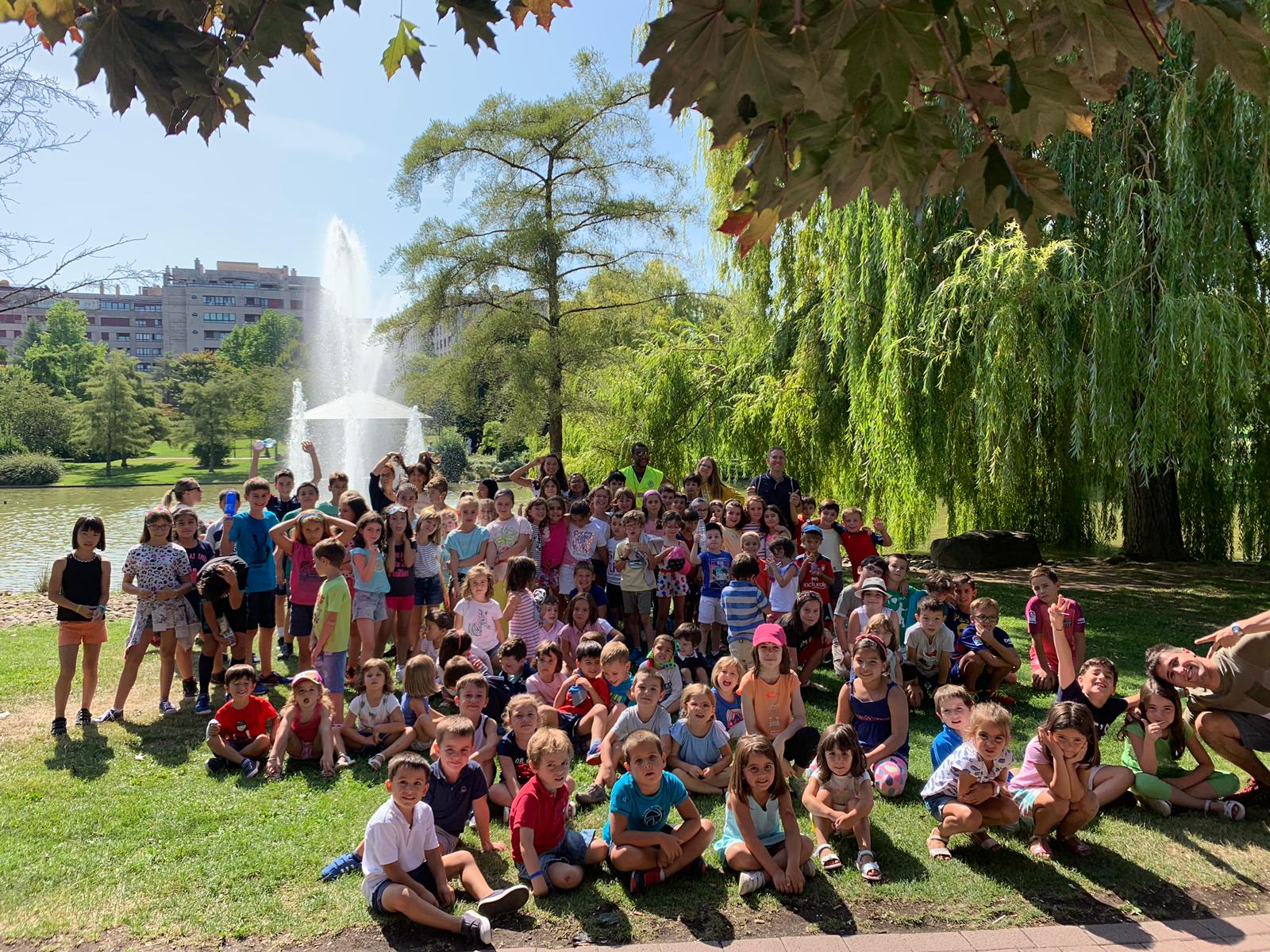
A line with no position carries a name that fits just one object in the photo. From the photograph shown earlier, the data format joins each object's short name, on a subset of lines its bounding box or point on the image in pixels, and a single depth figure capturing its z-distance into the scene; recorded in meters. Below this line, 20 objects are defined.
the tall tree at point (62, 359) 63.16
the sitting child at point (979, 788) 4.75
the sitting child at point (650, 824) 4.51
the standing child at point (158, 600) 6.98
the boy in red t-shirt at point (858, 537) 9.07
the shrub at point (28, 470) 40.25
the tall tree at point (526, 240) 14.55
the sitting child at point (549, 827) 4.48
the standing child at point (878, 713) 5.50
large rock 13.49
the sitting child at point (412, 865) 4.06
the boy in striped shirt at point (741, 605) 7.45
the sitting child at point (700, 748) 5.56
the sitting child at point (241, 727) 5.95
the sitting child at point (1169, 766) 5.28
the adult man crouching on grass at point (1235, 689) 5.33
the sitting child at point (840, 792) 4.78
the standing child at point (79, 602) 6.64
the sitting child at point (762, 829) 4.44
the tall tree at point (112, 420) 48.28
